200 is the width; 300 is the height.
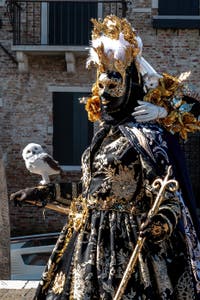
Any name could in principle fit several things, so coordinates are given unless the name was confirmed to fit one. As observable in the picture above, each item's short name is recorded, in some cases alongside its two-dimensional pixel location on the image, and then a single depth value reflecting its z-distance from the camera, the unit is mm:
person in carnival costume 4033
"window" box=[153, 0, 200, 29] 15800
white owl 6469
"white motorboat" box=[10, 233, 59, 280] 10363
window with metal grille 15992
